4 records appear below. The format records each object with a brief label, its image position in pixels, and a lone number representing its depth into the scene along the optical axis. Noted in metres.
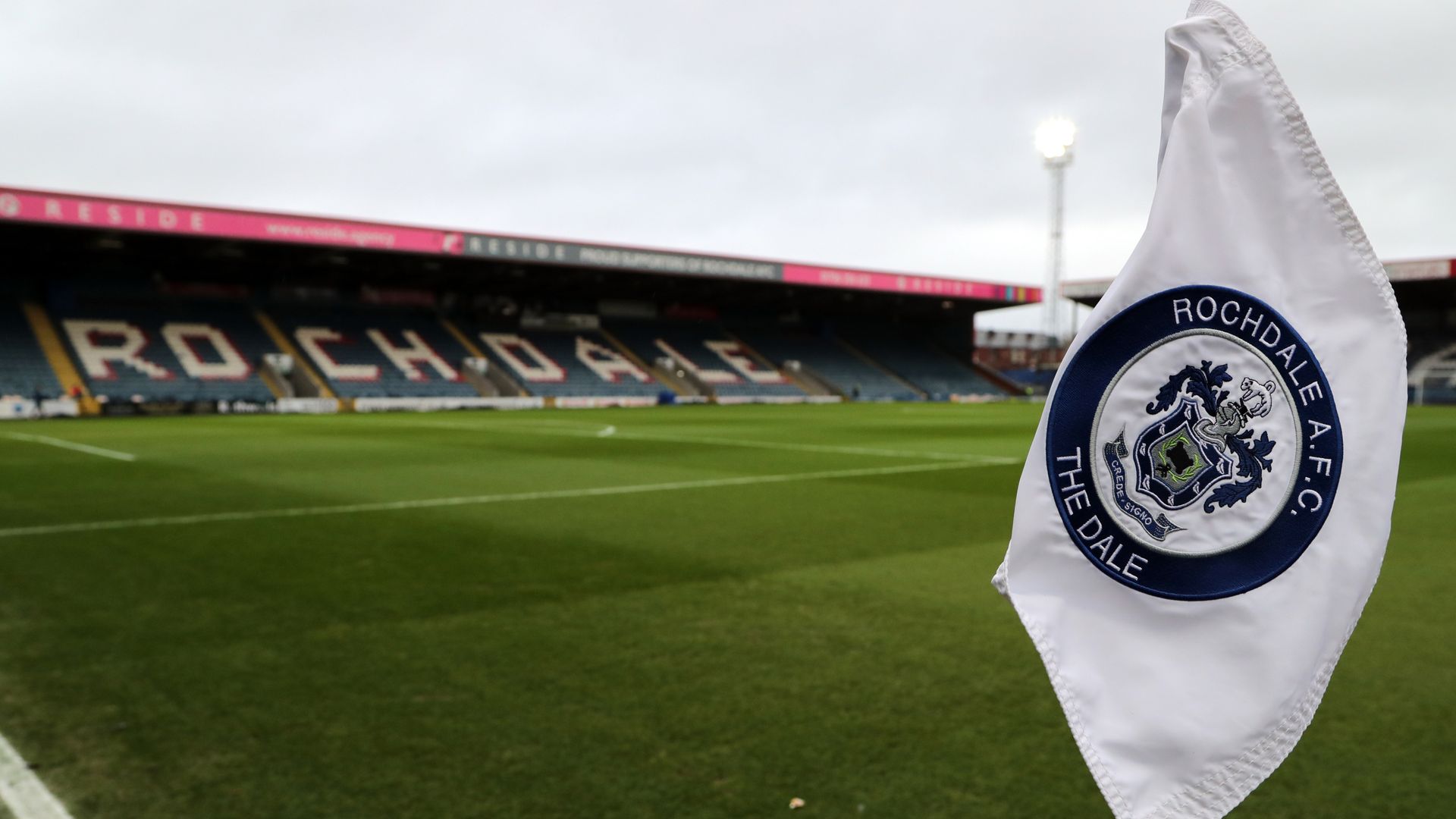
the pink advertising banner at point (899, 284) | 41.19
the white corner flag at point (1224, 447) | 1.42
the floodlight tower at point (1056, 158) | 45.47
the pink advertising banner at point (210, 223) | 26.05
